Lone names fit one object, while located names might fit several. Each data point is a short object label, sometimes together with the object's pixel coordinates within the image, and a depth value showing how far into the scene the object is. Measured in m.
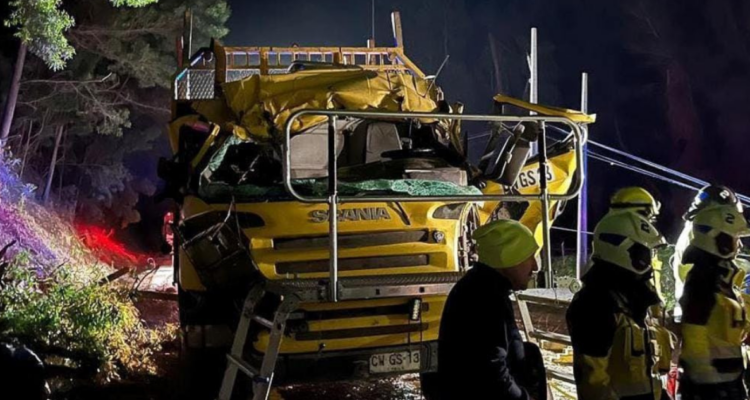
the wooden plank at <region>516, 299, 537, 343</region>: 5.77
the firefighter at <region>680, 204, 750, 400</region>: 4.05
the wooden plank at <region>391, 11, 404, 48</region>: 8.74
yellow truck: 4.71
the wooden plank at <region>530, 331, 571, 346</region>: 5.37
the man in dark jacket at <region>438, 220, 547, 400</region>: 3.11
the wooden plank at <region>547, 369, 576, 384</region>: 5.41
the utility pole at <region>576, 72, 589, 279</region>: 10.35
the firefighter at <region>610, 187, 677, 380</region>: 3.79
